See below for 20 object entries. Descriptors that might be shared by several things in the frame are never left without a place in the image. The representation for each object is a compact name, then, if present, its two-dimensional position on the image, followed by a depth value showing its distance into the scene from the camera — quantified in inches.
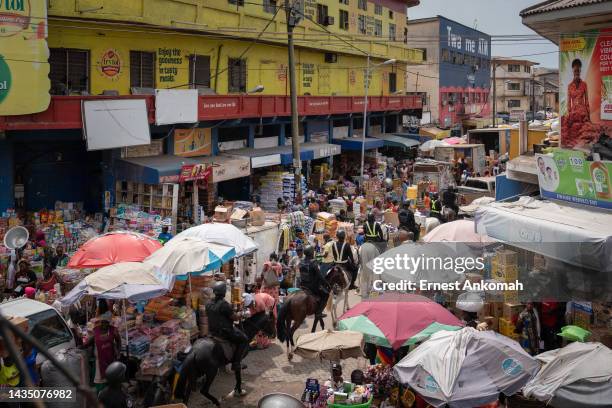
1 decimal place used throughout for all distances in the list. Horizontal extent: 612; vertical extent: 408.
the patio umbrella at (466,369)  303.6
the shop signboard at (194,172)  810.8
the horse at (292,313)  469.7
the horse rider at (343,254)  554.3
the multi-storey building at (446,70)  2228.1
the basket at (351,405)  333.1
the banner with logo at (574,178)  539.5
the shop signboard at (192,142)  929.5
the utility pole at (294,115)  879.1
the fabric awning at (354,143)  1402.6
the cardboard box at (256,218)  667.4
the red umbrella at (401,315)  359.9
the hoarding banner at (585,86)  593.9
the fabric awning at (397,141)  1552.7
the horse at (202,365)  374.6
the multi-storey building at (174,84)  768.9
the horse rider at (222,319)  396.5
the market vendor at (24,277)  546.3
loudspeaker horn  600.1
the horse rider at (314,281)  494.0
